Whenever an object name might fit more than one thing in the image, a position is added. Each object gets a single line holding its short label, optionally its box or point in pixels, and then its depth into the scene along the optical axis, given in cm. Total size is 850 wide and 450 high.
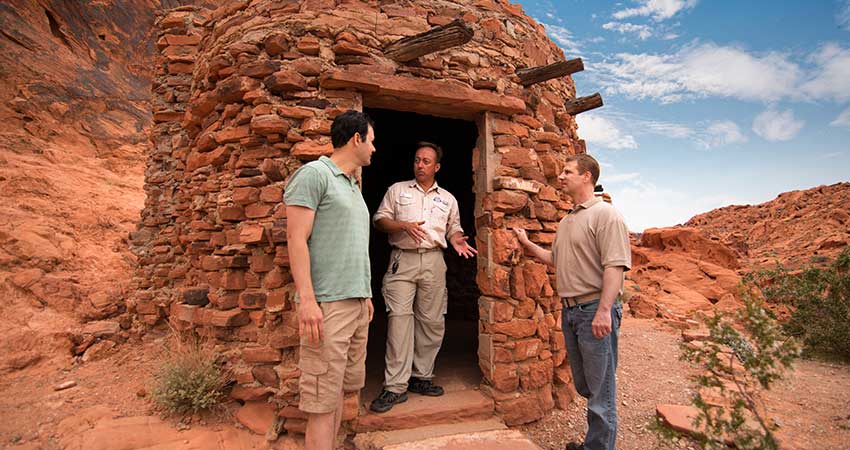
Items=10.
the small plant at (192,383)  296
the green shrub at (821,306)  557
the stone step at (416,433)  275
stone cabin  297
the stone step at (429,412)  289
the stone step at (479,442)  268
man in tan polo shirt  234
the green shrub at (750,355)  202
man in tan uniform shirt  314
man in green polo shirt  194
